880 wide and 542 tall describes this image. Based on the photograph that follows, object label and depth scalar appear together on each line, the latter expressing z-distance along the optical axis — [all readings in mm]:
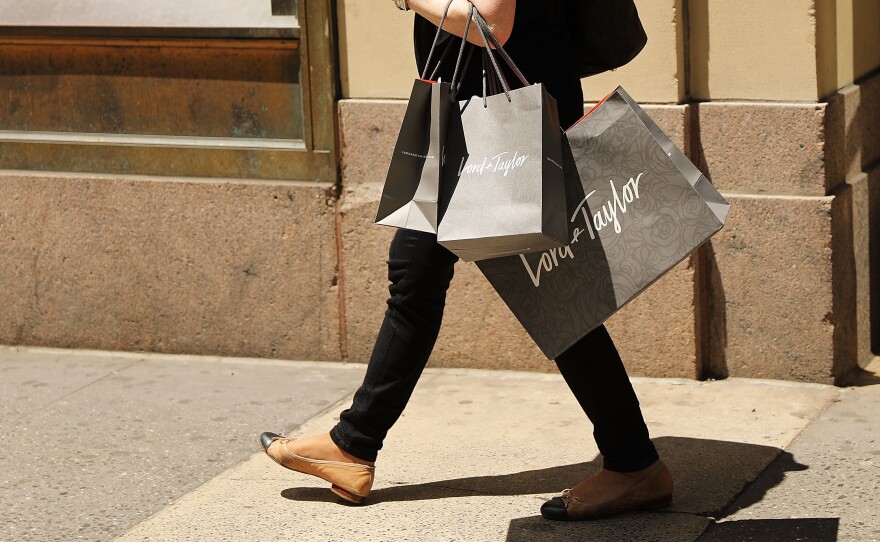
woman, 6805
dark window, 10250
